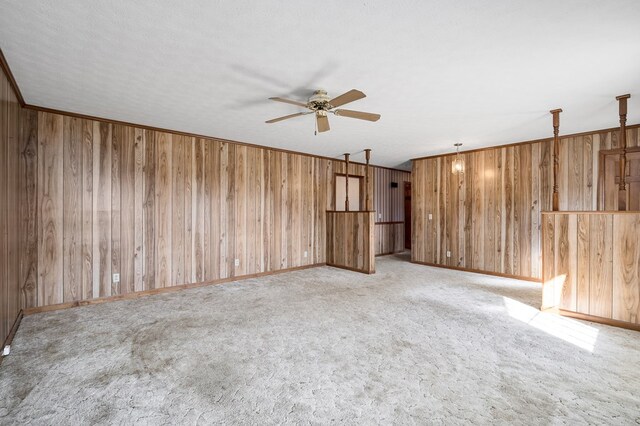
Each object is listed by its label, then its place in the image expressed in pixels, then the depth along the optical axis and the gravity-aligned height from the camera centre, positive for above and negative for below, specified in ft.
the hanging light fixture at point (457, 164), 18.25 +2.94
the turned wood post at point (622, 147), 10.15 +2.13
